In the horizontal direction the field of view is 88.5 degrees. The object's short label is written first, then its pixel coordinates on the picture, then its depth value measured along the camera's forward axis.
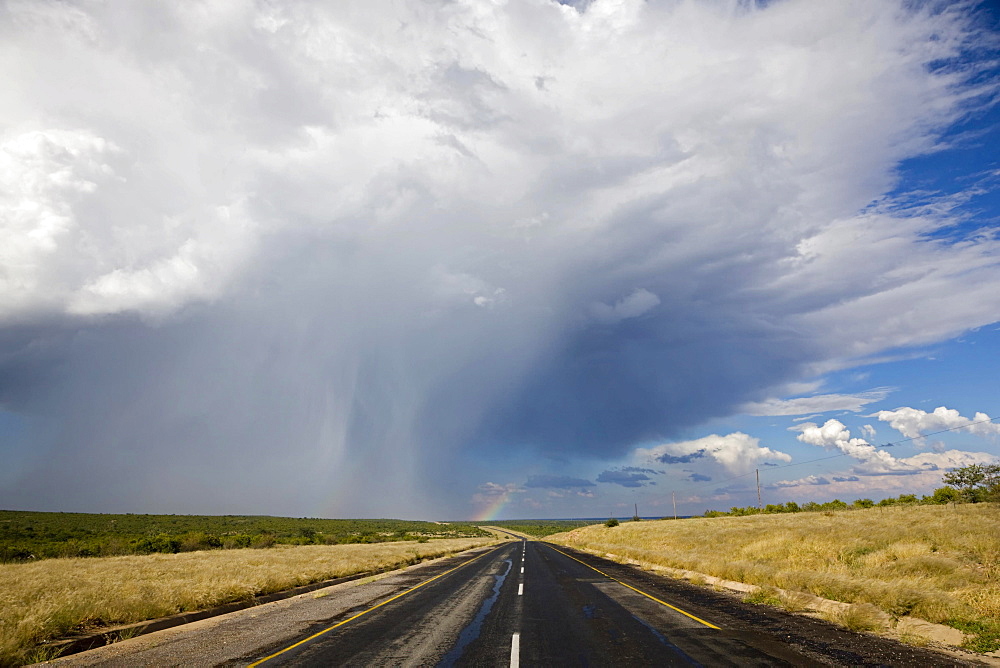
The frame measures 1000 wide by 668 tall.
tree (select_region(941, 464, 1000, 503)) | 54.86
